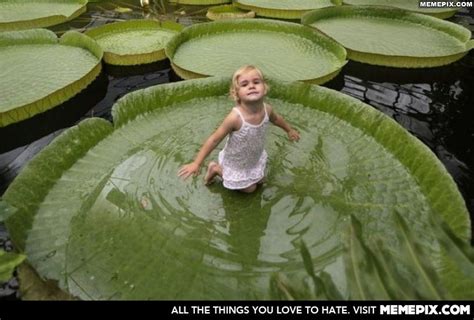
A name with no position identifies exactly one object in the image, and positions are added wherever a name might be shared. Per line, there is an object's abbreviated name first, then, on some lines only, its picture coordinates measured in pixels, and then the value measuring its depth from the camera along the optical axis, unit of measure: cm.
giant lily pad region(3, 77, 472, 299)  184
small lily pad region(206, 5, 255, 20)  470
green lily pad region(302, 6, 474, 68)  367
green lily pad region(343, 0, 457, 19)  480
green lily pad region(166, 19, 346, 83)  358
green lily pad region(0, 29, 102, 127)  303
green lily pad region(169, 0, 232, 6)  531
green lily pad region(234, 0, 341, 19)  480
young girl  191
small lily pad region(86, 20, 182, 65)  373
